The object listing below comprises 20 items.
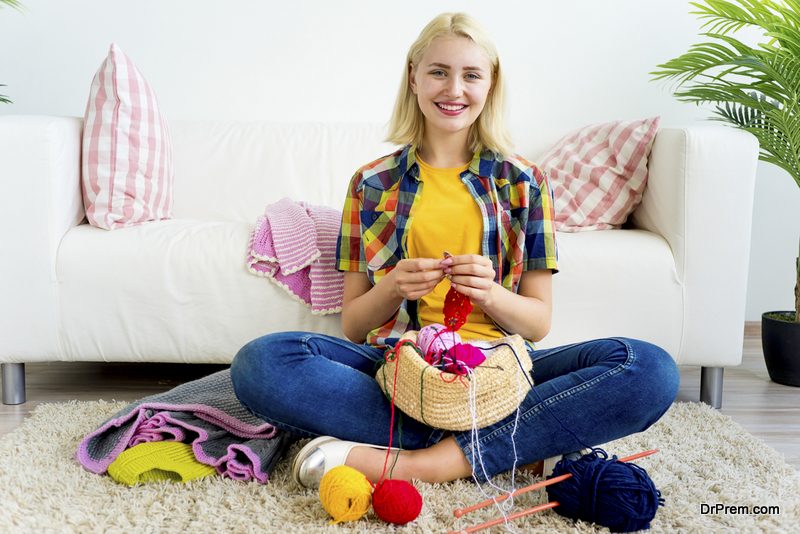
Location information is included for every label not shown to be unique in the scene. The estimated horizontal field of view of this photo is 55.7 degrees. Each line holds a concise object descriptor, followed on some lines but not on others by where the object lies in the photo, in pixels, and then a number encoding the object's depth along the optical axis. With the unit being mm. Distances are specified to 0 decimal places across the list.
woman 1273
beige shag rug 1171
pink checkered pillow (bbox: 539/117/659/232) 2014
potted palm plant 1984
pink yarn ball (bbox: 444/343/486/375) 1200
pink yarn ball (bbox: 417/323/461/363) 1240
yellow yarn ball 1146
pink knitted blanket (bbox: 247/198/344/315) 1797
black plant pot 2102
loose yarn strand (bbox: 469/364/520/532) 1187
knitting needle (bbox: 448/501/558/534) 1116
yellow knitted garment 1312
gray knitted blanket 1361
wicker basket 1188
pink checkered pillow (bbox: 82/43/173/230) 1944
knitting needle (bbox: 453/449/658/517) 1133
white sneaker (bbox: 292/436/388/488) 1264
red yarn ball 1134
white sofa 1828
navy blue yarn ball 1140
